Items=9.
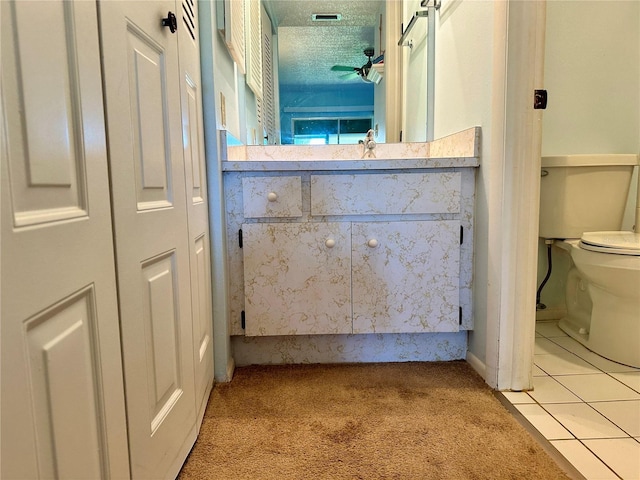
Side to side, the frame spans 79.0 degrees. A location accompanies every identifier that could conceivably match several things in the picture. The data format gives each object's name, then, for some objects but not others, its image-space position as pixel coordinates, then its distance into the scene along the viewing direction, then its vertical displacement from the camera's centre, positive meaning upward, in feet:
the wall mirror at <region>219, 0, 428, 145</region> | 6.52 +2.05
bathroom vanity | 4.86 -0.67
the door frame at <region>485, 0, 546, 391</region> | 4.09 +0.04
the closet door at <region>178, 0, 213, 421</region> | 3.48 -0.05
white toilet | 5.07 -0.69
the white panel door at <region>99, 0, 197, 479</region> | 2.19 -0.22
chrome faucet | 6.46 +0.77
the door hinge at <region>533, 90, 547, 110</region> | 4.16 +0.96
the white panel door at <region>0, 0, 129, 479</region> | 1.34 -0.24
